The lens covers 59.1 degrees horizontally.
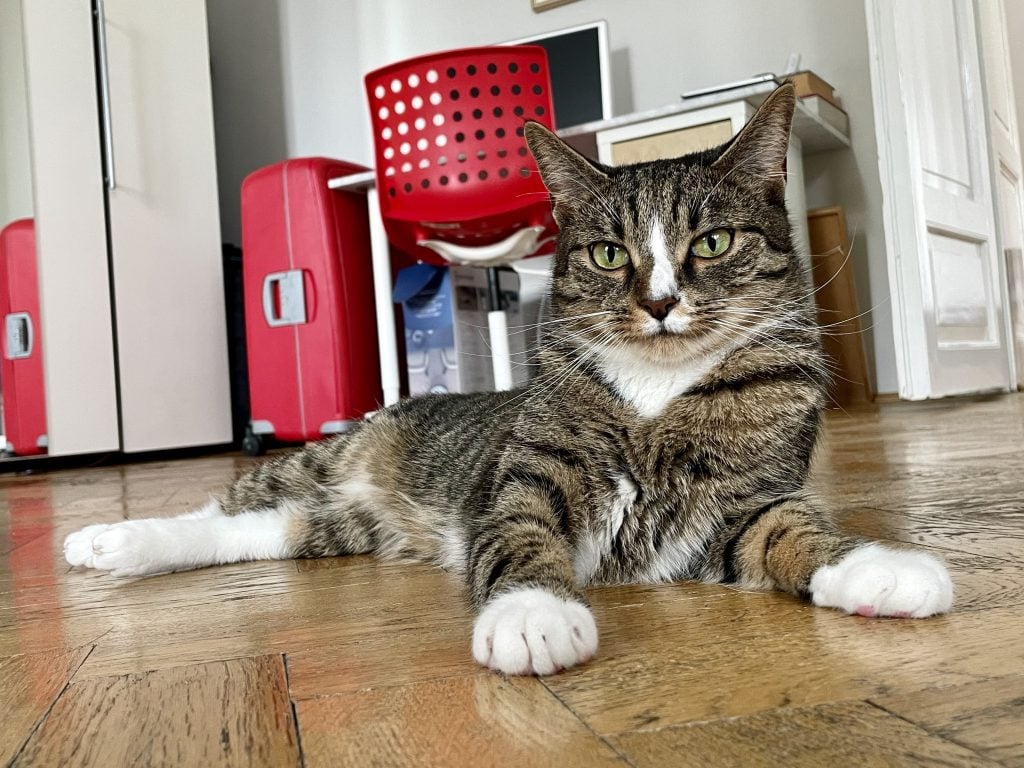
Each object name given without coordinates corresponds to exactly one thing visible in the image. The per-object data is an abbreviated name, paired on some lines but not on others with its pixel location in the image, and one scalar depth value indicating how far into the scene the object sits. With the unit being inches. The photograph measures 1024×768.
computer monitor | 163.2
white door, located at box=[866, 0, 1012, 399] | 133.5
